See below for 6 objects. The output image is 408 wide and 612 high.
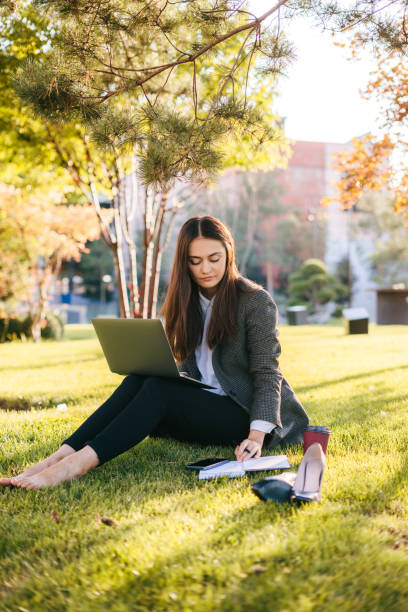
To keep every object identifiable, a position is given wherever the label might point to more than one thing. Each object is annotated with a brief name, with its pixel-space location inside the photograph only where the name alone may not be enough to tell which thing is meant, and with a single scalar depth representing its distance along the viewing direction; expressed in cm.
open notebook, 242
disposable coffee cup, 262
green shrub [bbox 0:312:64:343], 1216
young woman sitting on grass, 249
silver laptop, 248
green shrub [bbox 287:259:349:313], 2395
